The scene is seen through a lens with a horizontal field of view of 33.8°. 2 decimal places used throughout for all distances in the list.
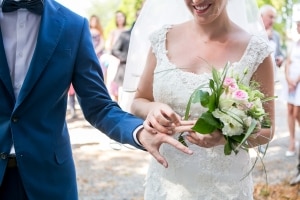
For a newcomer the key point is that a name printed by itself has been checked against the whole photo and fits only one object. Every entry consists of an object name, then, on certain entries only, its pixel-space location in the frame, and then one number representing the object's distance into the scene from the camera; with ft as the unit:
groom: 6.43
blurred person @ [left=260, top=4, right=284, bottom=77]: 23.93
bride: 8.12
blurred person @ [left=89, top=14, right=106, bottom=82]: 32.71
